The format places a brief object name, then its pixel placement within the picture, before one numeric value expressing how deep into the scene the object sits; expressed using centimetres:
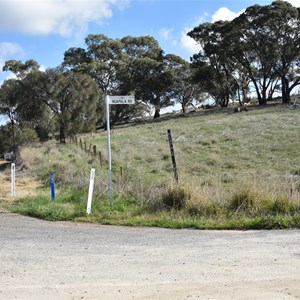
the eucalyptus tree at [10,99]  5159
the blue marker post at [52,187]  1218
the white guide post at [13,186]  1479
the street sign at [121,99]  1108
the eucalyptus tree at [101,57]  7094
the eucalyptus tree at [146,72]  7112
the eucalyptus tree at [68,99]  4778
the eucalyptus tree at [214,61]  6603
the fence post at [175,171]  1154
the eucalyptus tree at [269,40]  5922
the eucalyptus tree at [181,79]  7369
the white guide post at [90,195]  1035
